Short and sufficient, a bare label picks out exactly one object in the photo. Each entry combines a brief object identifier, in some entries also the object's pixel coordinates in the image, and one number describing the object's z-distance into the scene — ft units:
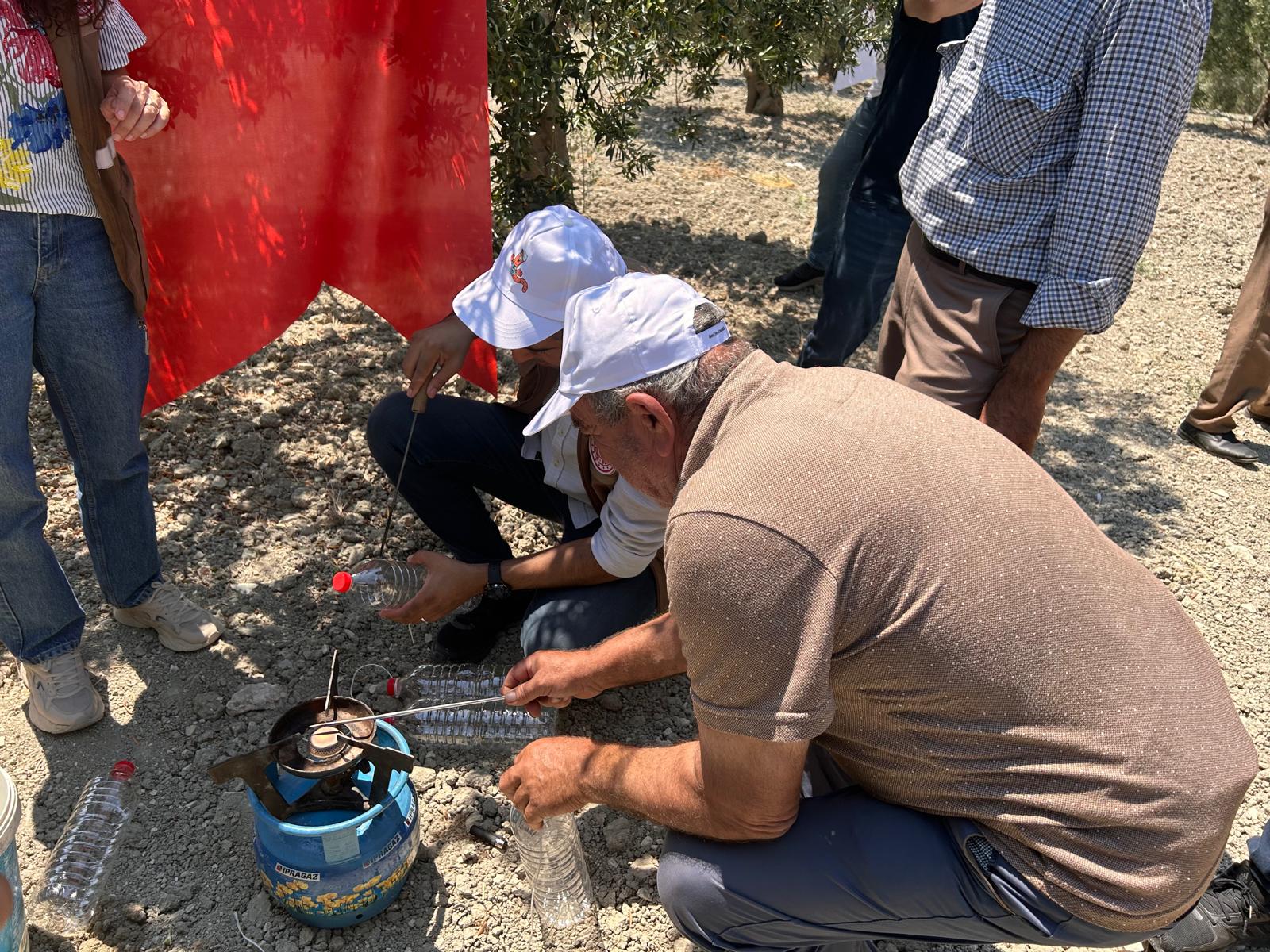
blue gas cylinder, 7.43
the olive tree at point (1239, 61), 39.65
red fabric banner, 10.07
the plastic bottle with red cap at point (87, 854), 8.07
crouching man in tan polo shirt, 5.47
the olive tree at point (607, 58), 13.00
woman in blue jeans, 7.94
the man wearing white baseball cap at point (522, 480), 8.95
